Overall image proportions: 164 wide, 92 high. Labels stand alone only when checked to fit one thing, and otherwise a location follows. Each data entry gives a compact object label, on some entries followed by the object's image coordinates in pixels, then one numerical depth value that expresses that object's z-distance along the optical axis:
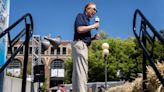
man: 6.48
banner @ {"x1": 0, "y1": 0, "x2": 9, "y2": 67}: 7.70
